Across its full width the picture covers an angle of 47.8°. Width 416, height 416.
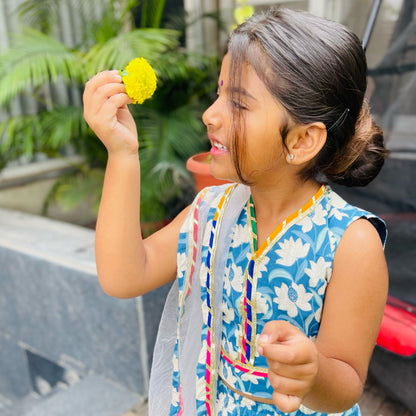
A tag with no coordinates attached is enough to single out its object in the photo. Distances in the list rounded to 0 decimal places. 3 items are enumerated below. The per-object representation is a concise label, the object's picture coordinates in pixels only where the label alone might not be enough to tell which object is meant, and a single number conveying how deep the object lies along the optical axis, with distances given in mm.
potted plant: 2369
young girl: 775
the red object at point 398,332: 1483
